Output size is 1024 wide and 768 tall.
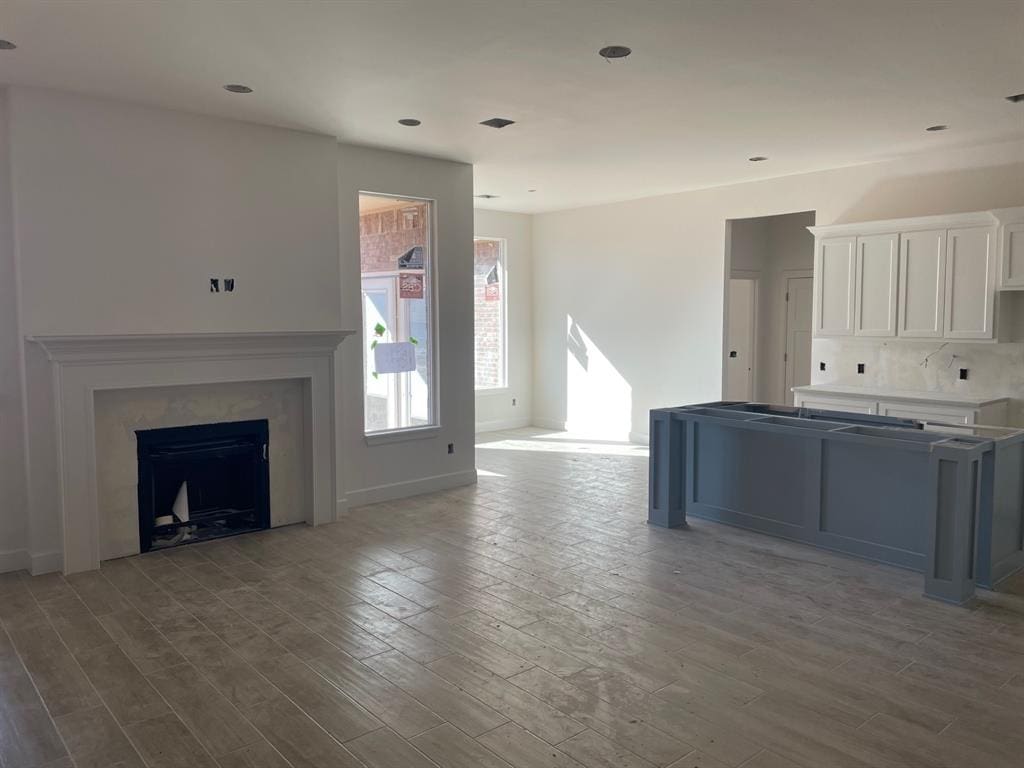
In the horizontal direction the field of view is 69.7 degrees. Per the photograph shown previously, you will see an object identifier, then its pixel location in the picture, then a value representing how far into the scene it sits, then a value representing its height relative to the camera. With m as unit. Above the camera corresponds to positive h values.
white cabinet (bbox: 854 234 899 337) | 6.28 +0.44
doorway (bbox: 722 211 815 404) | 8.89 +0.34
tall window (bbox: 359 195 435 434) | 6.22 +0.20
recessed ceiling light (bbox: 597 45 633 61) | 3.80 +1.48
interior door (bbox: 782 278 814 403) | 8.94 +0.06
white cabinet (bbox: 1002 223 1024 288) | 5.54 +0.60
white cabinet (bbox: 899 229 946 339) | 6.00 +0.42
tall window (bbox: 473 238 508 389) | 10.18 +0.35
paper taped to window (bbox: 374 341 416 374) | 6.35 -0.19
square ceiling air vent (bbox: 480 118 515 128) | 5.21 +1.52
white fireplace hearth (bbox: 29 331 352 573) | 4.59 -0.48
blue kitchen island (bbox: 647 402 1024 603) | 4.00 -0.95
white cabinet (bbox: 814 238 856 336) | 6.58 +0.45
